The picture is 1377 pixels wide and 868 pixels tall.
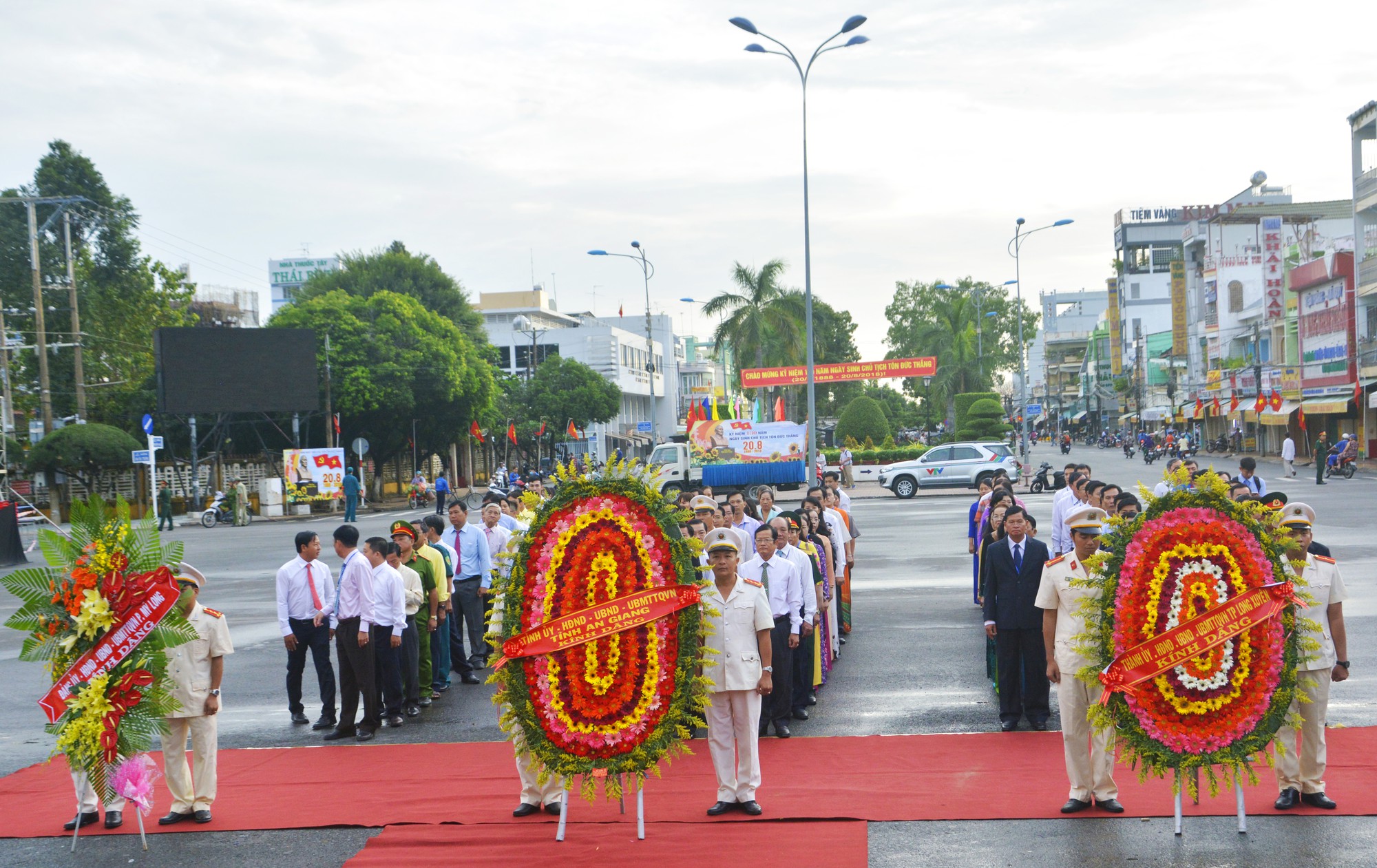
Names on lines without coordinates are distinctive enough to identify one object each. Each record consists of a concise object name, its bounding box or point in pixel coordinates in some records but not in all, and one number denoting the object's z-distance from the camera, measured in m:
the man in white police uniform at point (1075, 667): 6.69
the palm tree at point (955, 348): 77.44
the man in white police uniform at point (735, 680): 6.81
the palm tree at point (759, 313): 55.34
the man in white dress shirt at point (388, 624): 9.21
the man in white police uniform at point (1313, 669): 6.55
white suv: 37.28
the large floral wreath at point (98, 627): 6.79
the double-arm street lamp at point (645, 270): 47.78
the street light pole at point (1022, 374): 48.31
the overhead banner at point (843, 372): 44.66
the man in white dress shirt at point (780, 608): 8.80
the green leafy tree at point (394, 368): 45.28
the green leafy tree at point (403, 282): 58.81
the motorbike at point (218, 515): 36.84
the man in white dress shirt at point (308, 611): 9.48
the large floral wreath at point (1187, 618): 6.29
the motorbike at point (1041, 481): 35.47
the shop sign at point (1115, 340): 90.94
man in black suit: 8.55
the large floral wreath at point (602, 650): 6.52
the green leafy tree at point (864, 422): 54.56
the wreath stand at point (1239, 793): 6.19
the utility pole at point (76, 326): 38.38
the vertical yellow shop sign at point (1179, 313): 72.12
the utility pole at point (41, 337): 35.94
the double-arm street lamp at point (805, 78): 26.05
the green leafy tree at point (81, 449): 36.75
